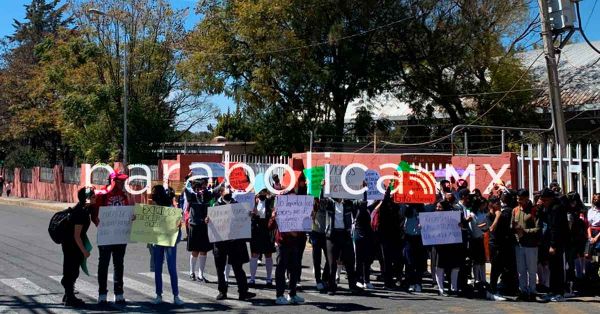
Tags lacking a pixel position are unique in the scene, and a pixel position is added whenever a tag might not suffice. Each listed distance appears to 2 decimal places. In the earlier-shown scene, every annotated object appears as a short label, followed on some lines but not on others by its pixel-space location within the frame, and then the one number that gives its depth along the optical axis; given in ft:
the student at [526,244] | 34.91
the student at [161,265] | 31.68
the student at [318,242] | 35.68
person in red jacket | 30.63
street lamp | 99.35
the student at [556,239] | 35.19
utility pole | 46.01
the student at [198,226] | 36.04
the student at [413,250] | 37.24
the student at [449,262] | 35.81
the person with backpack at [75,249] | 30.12
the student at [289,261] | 32.42
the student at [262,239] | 37.68
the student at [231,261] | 32.60
